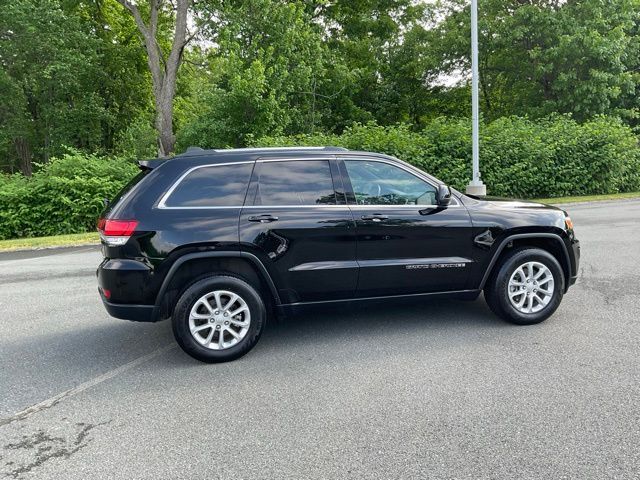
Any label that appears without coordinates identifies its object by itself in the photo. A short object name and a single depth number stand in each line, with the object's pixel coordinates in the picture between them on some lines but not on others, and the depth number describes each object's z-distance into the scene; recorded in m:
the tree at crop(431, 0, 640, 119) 22.91
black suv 4.08
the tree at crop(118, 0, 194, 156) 21.73
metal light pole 14.21
